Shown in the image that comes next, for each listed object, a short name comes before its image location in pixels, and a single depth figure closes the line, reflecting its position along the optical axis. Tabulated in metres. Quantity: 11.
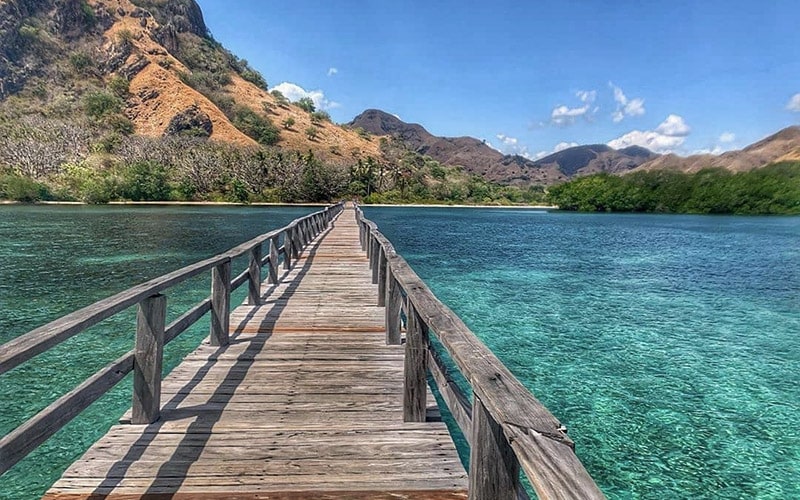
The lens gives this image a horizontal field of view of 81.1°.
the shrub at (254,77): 154.62
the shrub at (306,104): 153.12
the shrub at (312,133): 123.32
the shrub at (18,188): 62.56
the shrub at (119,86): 102.13
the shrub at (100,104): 94.31
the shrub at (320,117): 140.19
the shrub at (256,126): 112.22
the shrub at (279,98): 142.75
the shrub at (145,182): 69.75
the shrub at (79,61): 108.44
